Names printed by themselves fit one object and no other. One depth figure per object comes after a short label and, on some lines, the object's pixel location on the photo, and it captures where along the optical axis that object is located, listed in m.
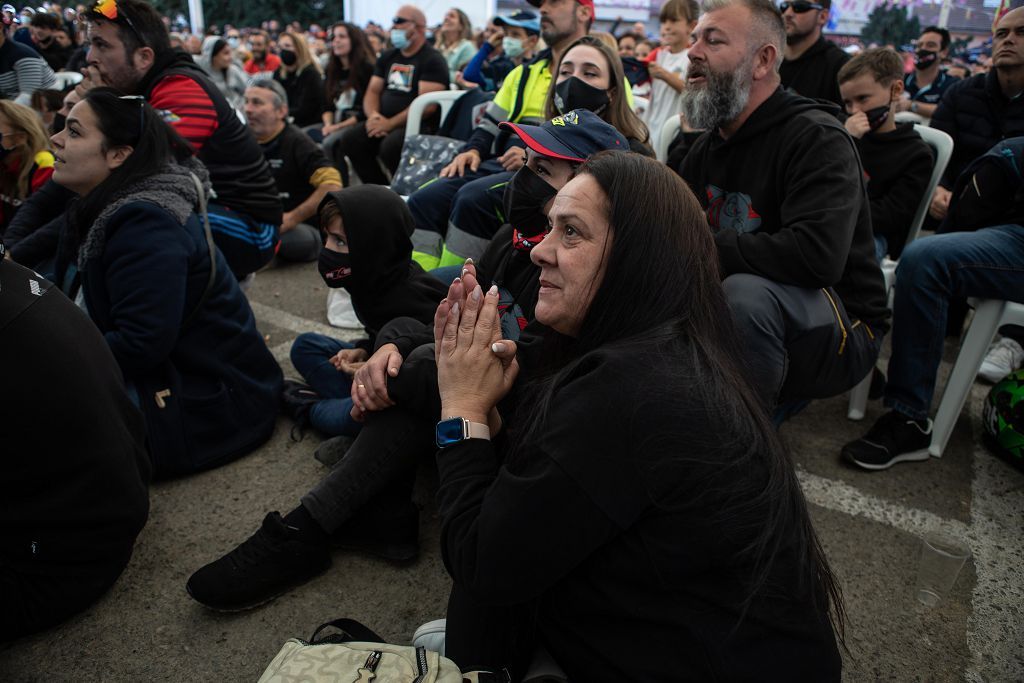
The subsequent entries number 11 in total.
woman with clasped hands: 1.19
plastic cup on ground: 2.11
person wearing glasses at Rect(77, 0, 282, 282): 3.60
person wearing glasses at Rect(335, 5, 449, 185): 6.20
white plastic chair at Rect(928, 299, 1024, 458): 2.81
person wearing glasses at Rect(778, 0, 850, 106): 4.34
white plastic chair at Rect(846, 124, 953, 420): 3.27
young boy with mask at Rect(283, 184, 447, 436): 2.69
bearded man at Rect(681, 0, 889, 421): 2.46
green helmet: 2.85
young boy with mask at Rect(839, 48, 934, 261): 3.44
